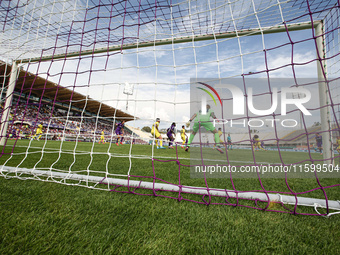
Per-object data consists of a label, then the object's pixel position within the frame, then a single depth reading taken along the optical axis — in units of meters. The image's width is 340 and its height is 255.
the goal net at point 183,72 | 1.98
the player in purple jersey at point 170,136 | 9.44
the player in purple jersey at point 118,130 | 12.52
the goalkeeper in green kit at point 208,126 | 5.88
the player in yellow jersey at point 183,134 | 11.37
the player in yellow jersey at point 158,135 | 9.24
